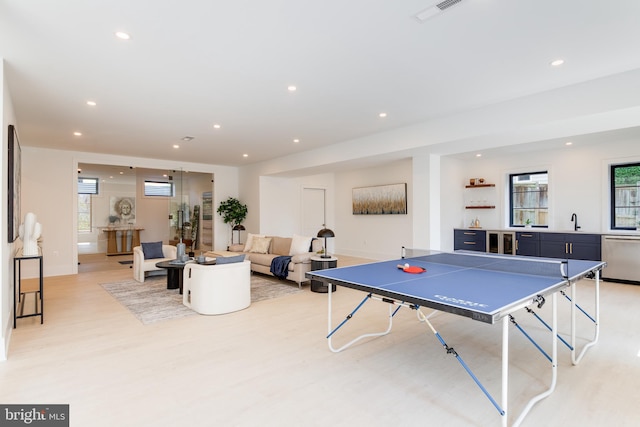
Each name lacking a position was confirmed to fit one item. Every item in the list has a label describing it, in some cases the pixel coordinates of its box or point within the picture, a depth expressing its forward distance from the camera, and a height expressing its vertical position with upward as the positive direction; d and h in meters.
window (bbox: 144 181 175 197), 11.66 +0.92
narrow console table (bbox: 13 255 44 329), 3.86 -1.14
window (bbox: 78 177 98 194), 10.86 +0.96
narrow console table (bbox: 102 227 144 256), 10.80 -0.81
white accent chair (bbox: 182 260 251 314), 4.39 -0.97
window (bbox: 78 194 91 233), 10.91 +0.06
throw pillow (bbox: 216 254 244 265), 4.58 -0.62
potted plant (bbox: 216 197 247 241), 9.62 +0.10
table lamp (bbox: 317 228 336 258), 5.38 -0.30
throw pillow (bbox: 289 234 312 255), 6.43 -0.59
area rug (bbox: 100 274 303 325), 4.44 -1.29
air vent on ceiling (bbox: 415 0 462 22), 2.34 +1.47
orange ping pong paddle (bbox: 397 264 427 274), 2.97 -0.49
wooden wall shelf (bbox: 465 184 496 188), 7.68 +0.66
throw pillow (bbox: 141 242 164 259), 6.87 -0.74
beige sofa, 5.93 -0.76
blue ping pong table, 1.97 -0.52
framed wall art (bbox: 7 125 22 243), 3.58 +0.33
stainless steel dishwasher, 5.80 -0.75
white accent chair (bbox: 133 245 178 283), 6.43 -0.97
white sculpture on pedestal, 4.00 -0.23
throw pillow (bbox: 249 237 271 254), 7.21 -0.66
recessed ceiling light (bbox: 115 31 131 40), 2.73 +1.47
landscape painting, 8.74 +0.40
